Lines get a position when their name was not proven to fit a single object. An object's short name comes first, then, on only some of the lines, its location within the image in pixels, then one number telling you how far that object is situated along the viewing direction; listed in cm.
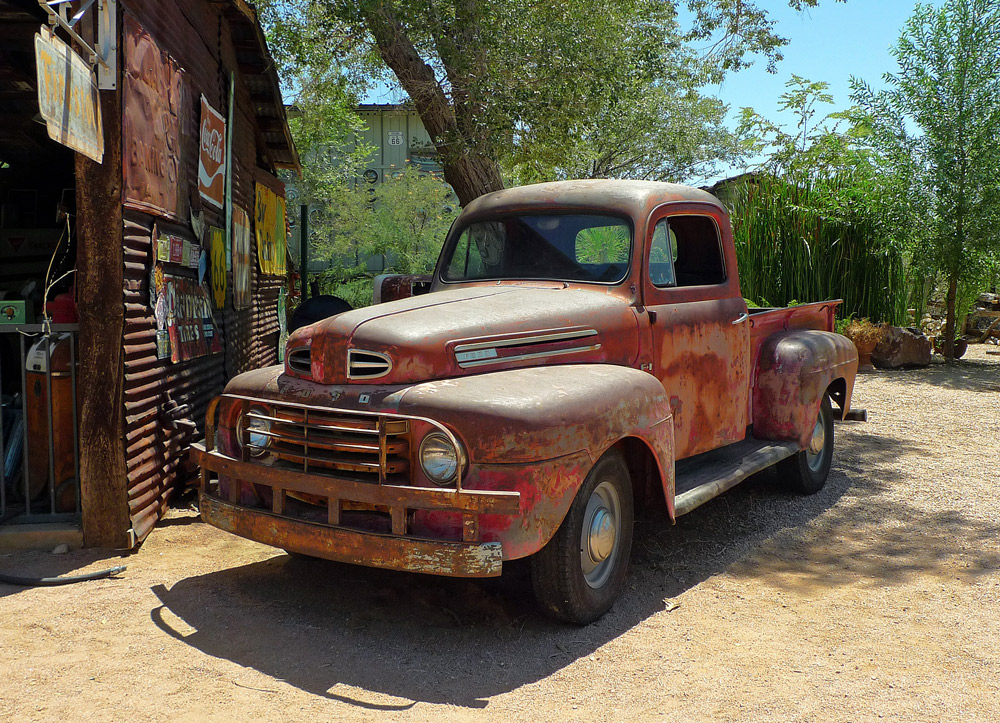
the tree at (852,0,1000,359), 1275
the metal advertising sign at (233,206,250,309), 761
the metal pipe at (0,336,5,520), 470
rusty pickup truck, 326
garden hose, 409
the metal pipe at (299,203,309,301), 1203
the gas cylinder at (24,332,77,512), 488
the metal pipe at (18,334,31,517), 472
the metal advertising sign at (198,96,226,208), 646
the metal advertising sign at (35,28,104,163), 370
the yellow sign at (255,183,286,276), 924
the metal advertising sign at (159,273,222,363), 547
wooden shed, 451
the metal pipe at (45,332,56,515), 471
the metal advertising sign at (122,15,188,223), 473
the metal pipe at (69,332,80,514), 470
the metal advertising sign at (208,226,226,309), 673
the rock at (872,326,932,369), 1265
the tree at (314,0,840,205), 875
